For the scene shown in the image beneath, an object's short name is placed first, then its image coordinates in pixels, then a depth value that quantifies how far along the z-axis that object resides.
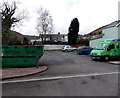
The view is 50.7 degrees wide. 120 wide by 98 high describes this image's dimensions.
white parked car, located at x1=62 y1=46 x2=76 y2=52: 30.47
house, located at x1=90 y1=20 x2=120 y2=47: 16.77
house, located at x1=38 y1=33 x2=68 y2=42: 77.31
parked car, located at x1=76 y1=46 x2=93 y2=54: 21.69
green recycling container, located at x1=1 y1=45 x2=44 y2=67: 9.07
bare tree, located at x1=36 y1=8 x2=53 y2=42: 44.47
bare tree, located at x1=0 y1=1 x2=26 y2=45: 27.32
